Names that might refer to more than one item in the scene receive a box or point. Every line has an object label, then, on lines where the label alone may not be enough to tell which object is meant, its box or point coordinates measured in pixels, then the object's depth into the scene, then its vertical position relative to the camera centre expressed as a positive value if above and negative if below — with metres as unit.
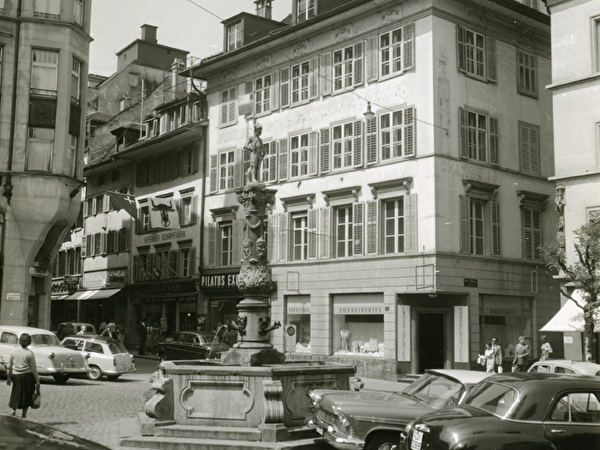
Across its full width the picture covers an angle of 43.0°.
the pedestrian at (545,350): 24.73 -0.63
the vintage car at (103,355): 24.55 -0.96
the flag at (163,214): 39.62 +5.78
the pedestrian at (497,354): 25.70 -0.79
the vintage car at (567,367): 15.30 -0.74
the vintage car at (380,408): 10.29 -1.09
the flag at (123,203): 31.89 +5.13
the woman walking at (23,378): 13.49 -0.94
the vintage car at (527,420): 7.92 -0.95
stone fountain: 11.87 -1.28
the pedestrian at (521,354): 25.38 -0.77
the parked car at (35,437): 4.02 -0.61
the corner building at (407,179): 28.05 +5.92
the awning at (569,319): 22.86 +0.38
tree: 19.75 +1.53
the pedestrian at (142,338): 38.66 -0.61
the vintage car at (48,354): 22.42 -0.86
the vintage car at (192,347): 26.45 -0.72
